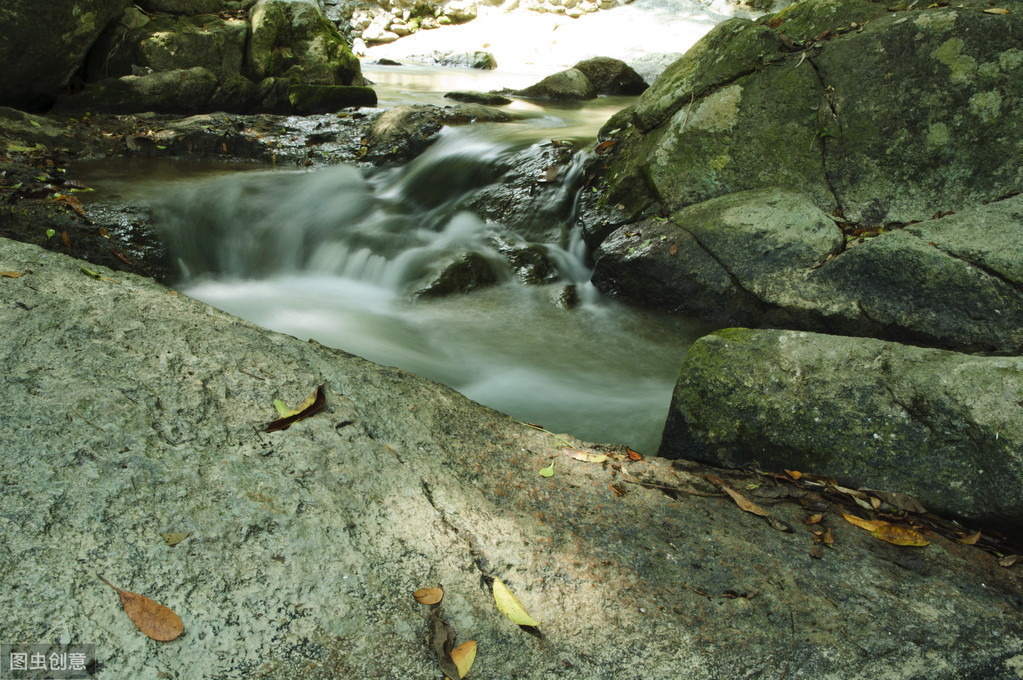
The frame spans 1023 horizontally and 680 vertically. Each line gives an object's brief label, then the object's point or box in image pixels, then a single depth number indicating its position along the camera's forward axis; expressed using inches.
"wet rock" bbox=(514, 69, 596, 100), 507.2
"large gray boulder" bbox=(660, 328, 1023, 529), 96.8
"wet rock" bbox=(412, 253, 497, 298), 213.2
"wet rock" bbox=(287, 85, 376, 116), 352.5
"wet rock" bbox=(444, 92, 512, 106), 453.1
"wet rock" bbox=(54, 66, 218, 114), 294.8
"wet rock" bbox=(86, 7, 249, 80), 298.0
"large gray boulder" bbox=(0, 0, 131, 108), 241.1
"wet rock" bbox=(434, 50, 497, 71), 789.9
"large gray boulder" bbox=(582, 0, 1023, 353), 153.4
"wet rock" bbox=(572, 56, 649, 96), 555.5
